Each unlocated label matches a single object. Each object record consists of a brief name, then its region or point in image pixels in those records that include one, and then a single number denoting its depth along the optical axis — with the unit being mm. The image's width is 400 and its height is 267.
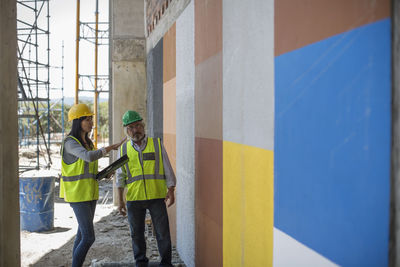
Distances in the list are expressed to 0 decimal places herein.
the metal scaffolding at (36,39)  13641
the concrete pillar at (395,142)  1346
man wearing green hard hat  4207
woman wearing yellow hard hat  4133
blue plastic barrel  7133
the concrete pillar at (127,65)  8852
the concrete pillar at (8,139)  2623
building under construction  1462
